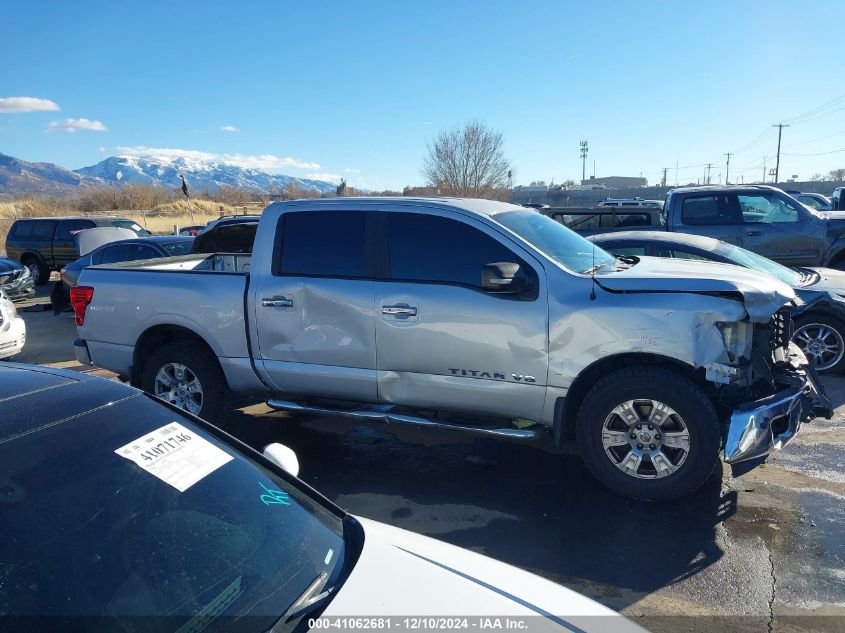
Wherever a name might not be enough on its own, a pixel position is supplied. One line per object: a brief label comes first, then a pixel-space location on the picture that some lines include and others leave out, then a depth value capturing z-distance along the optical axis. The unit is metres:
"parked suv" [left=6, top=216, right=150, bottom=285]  17.42
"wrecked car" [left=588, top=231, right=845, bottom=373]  6.43
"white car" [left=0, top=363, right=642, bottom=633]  1.57
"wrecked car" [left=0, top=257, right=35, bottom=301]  13.74
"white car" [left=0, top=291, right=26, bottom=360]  8.21
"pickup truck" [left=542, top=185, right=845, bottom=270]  9.52
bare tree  43.47
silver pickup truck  3.98
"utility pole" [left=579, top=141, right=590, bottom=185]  91.56
